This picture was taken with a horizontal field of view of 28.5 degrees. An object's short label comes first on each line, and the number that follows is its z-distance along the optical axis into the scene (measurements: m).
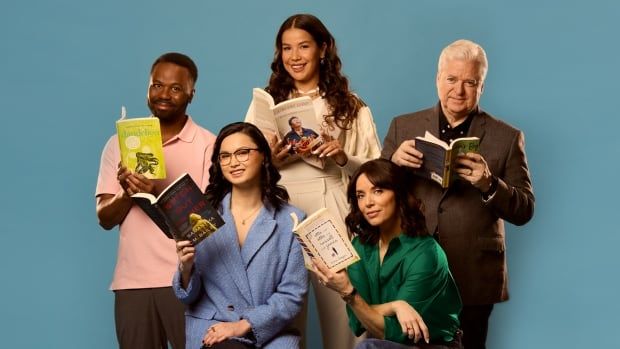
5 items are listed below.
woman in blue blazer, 4.57
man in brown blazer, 4.67
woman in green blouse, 4.40
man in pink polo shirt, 4.95
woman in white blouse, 5.00
